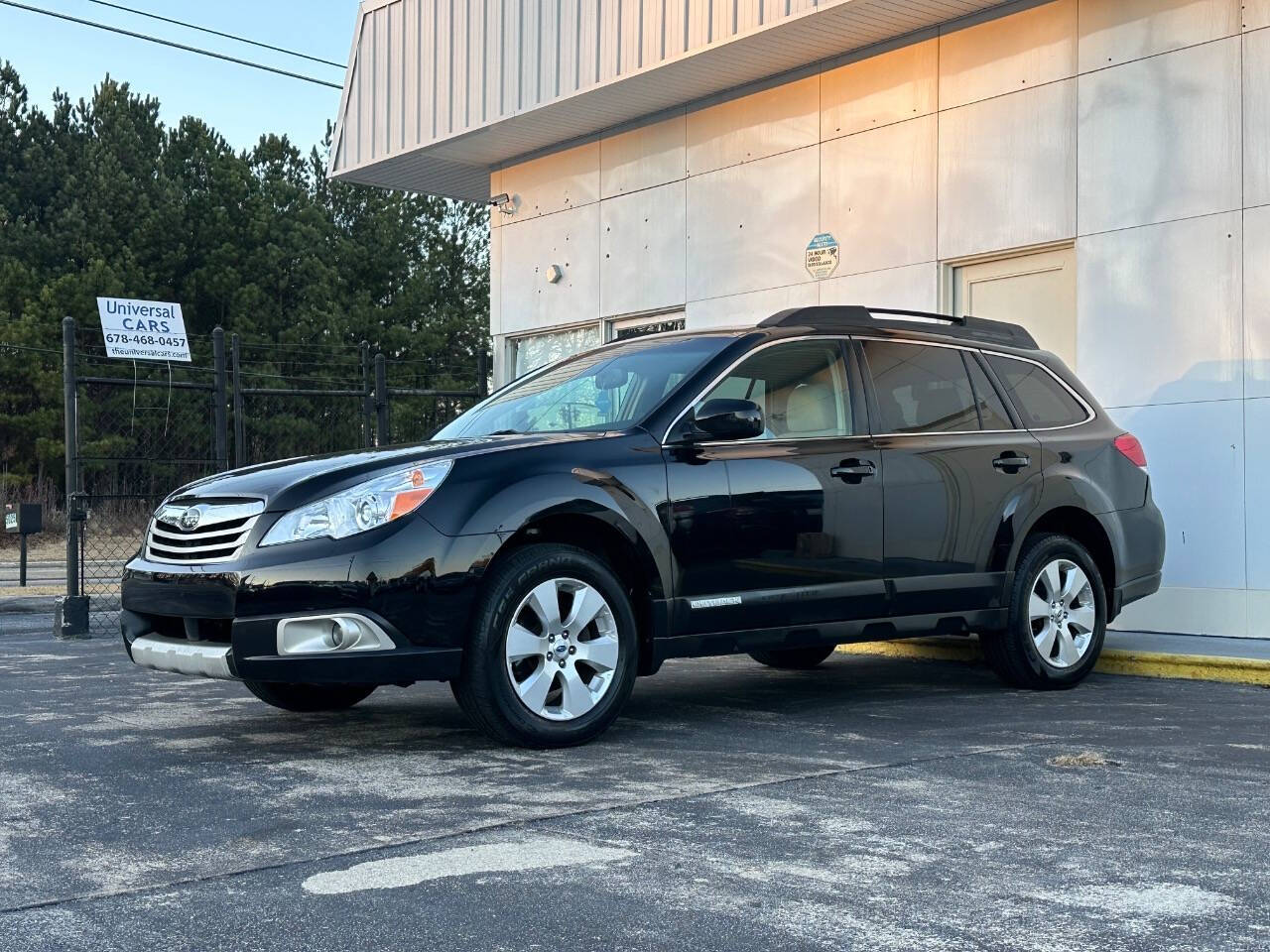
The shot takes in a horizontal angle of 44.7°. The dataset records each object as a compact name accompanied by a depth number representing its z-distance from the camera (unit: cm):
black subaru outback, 585
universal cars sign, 1387
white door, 1143
